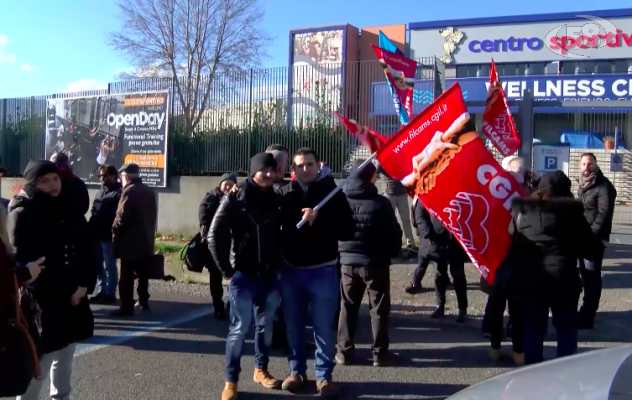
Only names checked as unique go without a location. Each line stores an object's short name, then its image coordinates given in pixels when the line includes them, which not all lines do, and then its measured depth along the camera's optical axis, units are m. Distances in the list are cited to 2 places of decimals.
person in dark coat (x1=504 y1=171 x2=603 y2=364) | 5.06
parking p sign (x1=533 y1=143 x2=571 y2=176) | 9.93
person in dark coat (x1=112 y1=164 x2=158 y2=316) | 7.73
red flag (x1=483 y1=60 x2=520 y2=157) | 8.56
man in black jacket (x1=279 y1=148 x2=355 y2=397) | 5.09
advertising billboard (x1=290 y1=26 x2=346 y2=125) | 13.34
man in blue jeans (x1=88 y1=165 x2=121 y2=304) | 8.23
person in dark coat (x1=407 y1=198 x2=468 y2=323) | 7.31
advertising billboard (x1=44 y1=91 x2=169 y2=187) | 14.82
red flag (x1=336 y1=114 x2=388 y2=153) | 6.70
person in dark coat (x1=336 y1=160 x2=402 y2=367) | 5.86
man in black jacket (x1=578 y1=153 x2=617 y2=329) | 6.91
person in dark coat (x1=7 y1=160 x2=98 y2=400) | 4.19
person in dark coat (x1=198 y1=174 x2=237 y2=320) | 6.72
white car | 2.55
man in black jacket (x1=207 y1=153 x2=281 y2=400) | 4.93
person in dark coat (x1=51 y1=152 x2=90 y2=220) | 4.39
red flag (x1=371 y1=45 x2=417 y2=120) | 10.97
